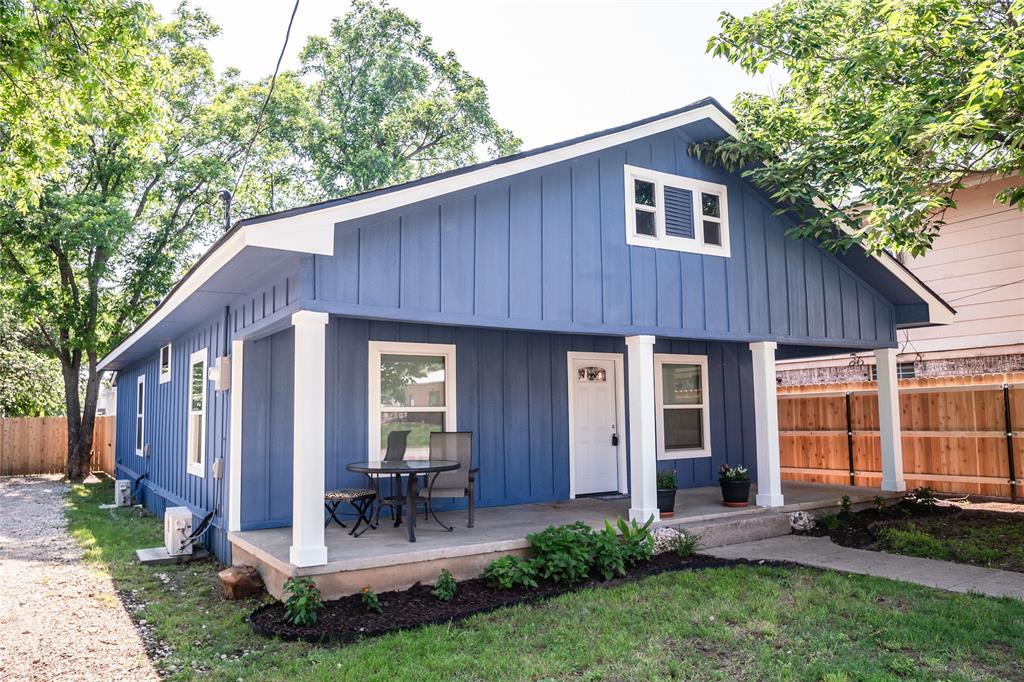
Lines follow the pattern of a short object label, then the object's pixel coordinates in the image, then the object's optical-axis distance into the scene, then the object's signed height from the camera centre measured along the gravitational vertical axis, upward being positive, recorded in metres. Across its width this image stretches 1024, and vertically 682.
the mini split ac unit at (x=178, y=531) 7.47 -1.37
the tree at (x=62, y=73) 7.52 +3.77
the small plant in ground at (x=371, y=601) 5.16 -1.47
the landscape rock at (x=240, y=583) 5.90 -1.52
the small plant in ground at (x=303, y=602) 4.92 -1.42
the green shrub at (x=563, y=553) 5.98 -1.35
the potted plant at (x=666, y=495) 7.38 -1.06
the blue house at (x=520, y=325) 5.72 +0.73
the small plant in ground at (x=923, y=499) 8.94 -1.40
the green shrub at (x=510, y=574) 5.78 -1.46
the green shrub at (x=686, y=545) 6.91 -1.50
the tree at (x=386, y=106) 20.58 +8.85
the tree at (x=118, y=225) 15.55 +4.05
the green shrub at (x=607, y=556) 6.16 -1.42
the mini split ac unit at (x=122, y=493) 12.38 -1.59
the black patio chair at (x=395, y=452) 7.16 -0.59
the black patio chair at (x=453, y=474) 6.82 -0.74
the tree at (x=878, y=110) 6.24 +2.80
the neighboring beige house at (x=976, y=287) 10.73 +1.57
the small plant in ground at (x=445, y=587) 5.43 -1.47
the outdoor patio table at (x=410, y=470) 6.13 -0.63
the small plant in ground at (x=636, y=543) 6.50 -1.39
